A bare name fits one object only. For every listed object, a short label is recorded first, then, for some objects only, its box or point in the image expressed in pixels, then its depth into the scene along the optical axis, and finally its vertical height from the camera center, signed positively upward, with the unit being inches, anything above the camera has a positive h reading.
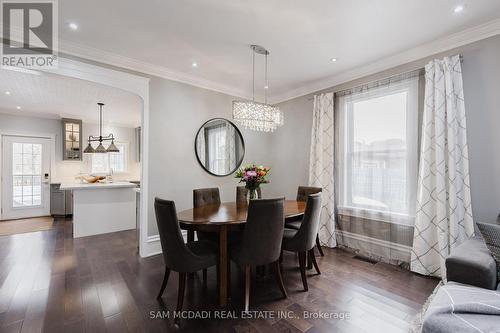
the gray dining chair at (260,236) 77.5 -24.2
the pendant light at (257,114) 111.4 +26.5
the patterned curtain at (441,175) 95.0 -3.3
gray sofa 44.7 -29.9
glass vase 113.4 -13.0
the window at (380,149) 113.6 +10.0
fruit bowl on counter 193.2 -11.1
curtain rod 99.2 +47.4
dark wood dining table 81.1 -20.3
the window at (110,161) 254.3 +6.6
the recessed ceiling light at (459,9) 81.0 +57.0
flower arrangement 109.6 -4.3
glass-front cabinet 230.5 +28.5
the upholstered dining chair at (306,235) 91.9 -27.9
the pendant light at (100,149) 212.1 +16.7
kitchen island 162.1 -31.0
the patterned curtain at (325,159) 141.0 +5.1
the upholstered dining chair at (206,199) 109.1 -17.6
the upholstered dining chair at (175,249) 73.5 -27.3
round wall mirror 153.1 +14.3
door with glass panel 213.6 -9.6
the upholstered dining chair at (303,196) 124.2 -17.8
